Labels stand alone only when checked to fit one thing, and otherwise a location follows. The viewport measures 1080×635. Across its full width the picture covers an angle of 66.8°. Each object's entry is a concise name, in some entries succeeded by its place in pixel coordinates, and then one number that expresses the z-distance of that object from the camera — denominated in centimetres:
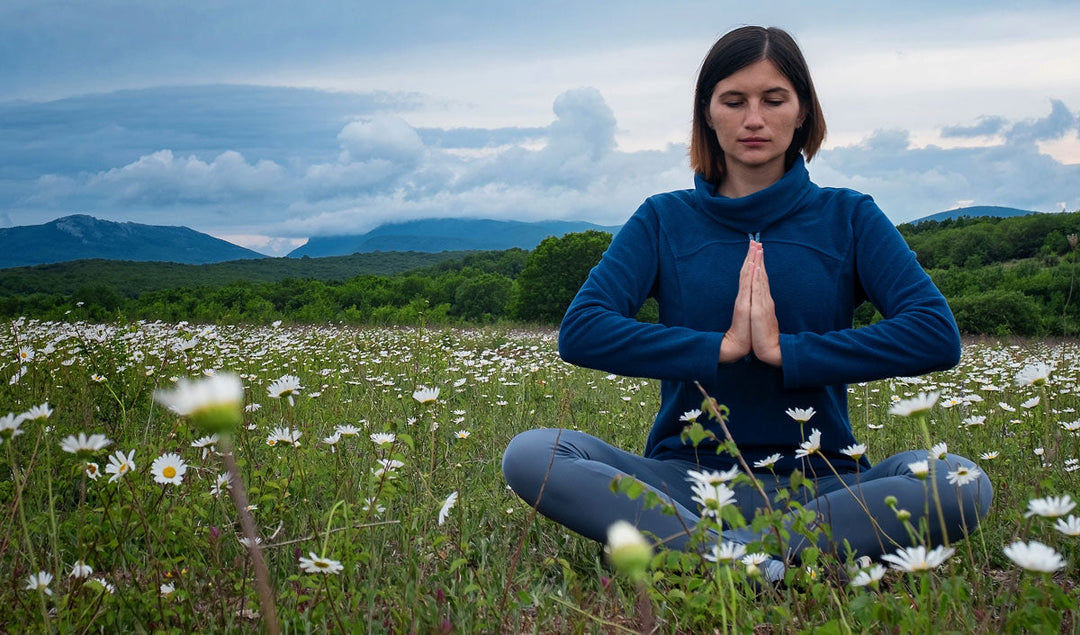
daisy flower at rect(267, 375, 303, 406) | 194
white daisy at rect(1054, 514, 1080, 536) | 118
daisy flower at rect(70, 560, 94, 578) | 174
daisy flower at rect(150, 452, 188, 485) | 210
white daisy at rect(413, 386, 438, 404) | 198
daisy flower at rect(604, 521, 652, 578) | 66
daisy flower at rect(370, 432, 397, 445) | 194
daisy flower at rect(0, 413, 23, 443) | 154
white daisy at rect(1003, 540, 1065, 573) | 101
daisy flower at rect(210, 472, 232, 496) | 214
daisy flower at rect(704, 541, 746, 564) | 139
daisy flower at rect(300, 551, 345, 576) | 142
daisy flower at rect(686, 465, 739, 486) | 148
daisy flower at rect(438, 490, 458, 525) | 189
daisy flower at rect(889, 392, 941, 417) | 139
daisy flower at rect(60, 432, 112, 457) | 164
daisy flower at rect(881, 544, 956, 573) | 114
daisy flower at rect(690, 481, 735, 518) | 135
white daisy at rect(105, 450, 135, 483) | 173
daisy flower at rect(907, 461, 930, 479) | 134
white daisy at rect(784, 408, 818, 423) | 209
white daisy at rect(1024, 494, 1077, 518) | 117
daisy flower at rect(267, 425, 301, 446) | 218
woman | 242
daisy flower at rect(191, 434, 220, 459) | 205
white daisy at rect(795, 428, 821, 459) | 181
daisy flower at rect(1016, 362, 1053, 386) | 155
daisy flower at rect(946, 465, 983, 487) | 155
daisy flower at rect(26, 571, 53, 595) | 153
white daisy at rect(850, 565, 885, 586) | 131
